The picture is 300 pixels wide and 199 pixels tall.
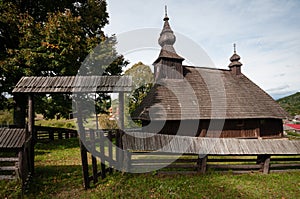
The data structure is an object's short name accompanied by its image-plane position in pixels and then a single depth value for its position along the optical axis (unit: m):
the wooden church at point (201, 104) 14.77
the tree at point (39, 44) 11.20
